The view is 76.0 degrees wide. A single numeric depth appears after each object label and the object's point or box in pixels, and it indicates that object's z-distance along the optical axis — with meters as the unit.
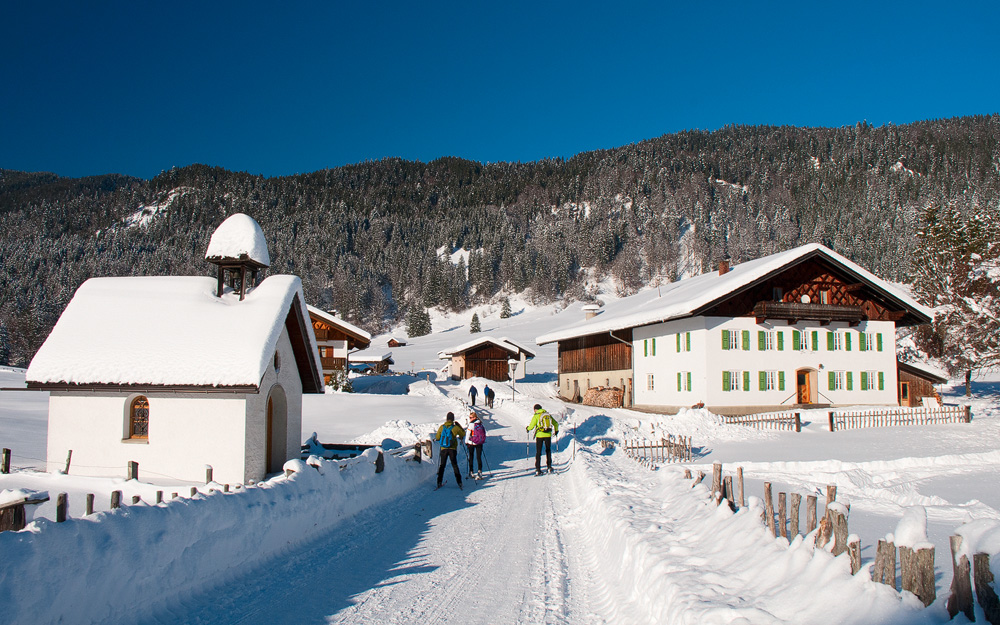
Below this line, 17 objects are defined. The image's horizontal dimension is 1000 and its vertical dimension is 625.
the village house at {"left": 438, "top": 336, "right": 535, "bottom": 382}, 61.41
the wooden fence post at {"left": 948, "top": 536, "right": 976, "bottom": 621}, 3.93
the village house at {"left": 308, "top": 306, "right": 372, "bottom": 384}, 47.25
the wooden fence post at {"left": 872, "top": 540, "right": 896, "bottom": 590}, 4.31
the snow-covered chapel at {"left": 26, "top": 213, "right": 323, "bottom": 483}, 13.69
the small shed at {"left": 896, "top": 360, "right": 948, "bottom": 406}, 37.78
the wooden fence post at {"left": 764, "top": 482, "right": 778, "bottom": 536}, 6.61
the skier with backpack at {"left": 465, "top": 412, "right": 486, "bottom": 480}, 15.20
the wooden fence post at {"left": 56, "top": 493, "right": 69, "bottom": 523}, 5.76
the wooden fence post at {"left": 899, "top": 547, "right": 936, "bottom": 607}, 4.12
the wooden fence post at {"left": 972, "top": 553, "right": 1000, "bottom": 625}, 3.80
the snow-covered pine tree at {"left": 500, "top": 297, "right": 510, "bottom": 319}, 116.78
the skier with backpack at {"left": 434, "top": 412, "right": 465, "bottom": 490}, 13.93
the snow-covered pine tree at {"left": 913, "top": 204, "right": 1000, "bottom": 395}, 36.91
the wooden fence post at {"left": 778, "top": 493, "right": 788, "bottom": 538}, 6.48
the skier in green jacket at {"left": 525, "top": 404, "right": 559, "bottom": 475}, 15.81
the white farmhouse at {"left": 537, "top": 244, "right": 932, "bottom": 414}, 31.56
